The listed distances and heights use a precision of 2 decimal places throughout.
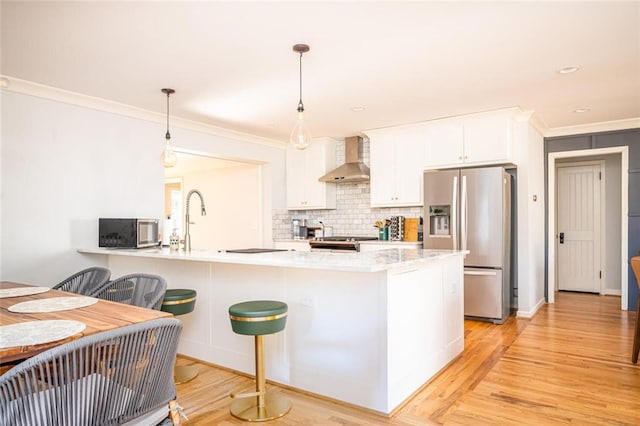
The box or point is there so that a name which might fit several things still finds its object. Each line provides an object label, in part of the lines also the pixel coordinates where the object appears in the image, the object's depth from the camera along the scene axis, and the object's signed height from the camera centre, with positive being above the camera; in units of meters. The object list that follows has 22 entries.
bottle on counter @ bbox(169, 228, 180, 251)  3.68 -0.24
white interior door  6.26 -0.19
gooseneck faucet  3.38 -0.18
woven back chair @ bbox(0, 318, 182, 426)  1.05 -0.47
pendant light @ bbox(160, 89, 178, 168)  3.64 +0.51
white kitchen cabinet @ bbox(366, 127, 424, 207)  5.23 +0.64
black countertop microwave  3.75 -0.17
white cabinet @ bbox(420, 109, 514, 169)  4.58 +0.88
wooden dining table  1.32 -0.43
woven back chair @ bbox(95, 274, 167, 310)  2.34 -0.45
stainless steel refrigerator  4.46 -0.16
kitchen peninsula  2.44 -0.69
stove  5.30 -0.37
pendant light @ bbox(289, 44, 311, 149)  2.89 +0.57
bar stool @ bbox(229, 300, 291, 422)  2.27 -0.76
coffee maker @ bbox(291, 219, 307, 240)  6.31 -0.22
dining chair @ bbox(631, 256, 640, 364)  3.17 -0.99
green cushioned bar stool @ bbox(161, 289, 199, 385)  2.87 -0.64
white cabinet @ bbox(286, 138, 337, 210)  6.11 +0.60
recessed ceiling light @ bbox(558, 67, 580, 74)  3.25 +1.16
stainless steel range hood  5.70 +0.67
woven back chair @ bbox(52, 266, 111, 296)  2.75 -0.45
